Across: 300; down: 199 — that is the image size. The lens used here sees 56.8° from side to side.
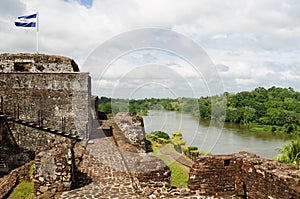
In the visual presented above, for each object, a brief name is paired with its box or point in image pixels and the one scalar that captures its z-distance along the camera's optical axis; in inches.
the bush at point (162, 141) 802.3
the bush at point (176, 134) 972.2
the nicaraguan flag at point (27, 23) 472.4
